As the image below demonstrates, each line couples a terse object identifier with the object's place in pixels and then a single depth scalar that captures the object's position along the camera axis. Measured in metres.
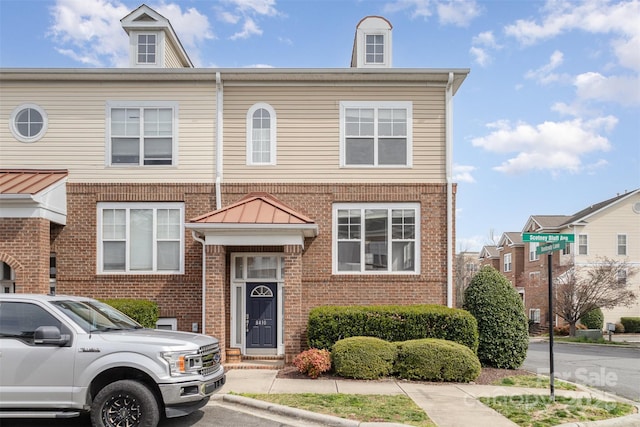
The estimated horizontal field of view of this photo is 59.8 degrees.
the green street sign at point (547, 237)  9.67
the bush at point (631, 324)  35.47
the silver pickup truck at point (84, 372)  7.37
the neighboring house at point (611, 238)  35.97
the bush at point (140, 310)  13.47
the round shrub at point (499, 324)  13.84
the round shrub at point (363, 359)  11.94
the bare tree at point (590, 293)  31.30
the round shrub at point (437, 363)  11.95
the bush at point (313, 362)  11.94
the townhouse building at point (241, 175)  14.67
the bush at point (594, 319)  34.19
